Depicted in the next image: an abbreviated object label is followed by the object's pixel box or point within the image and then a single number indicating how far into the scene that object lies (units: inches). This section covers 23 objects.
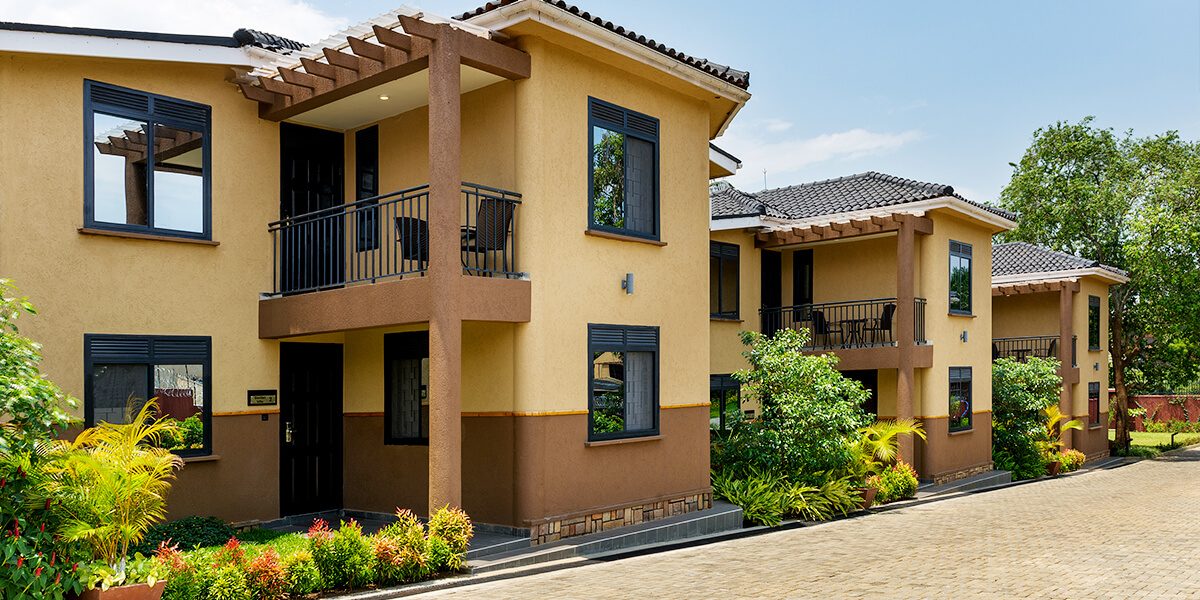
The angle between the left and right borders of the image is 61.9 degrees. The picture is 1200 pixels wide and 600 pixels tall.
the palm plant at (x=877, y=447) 719.7
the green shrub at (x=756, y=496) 627.8
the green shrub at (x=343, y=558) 387.9
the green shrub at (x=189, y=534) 444.1
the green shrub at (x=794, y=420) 682.2
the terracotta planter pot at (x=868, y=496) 707.4
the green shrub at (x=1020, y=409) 1006.4
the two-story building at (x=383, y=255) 462.3
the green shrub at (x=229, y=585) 349.4
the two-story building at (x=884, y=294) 852.0
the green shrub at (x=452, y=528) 426.0
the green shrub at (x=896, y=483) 746.8
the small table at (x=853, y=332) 910.6
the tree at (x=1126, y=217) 1252.5
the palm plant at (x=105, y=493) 335.6
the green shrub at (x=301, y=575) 375.2
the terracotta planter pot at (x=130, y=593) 322.3
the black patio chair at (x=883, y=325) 879.7
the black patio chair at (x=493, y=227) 489.7
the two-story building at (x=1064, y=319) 1147.9
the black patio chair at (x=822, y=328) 925.8
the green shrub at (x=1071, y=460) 1079.0
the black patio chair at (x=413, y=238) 484.1
